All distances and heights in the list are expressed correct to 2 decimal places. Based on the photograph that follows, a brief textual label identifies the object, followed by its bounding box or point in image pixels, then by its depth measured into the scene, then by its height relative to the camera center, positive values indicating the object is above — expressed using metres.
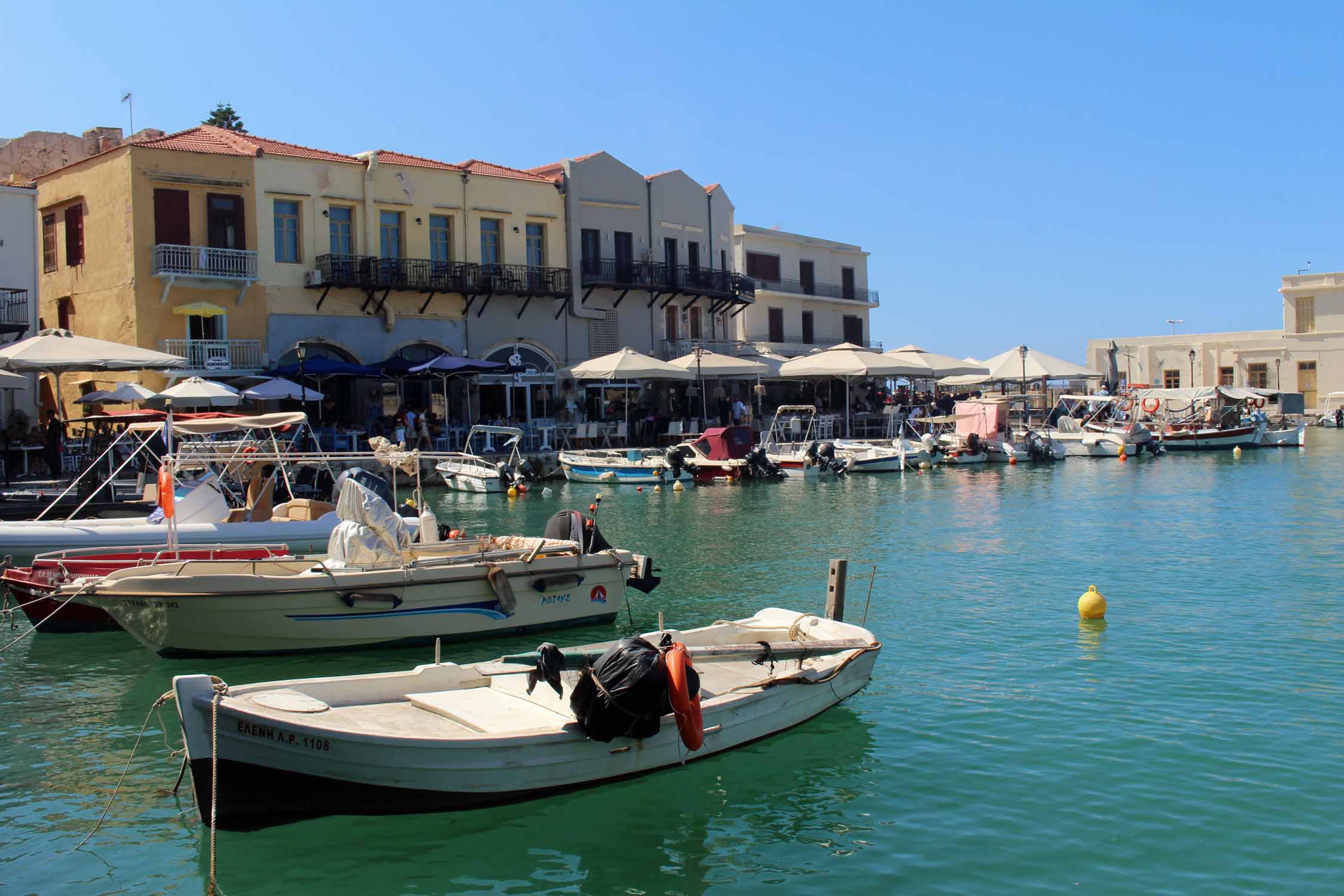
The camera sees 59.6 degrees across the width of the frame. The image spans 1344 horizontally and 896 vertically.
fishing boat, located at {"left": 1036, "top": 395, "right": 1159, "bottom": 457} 45.00 -0.30
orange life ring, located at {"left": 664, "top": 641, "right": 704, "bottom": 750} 8.95 -2.01
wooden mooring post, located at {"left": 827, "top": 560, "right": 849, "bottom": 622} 12.70 -1.71
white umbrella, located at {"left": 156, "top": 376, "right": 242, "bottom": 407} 27.98 +1.28
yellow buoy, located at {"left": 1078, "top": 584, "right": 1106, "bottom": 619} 14.82 -2.30
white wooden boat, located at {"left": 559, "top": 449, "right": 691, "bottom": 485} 36.09 -0.96
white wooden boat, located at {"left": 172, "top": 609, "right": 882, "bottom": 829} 8.23 -2.21
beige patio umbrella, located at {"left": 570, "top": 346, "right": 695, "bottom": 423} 39.78 +2.30
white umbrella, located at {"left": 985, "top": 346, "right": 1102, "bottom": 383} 47.22 +2.36
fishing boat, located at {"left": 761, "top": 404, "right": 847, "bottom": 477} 38.69 -0.67
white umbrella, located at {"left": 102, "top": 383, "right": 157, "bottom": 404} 28.45 +1.33
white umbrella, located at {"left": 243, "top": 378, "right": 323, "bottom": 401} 32.50 +1.49
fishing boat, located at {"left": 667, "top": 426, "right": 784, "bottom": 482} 36.34 -0.72
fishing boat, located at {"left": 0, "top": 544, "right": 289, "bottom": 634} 14.41 -1.58
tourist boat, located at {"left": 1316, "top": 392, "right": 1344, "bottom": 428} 69.75 +0.42
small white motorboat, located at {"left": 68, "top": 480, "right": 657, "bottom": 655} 12.80 -1.70
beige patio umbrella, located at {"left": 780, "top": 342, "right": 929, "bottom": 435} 43.69 +2.46
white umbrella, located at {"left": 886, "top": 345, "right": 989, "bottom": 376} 48.84 +2.83
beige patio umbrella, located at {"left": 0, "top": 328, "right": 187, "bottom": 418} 22.31 +1.85
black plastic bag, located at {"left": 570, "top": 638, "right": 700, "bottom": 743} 8.75 -1.91
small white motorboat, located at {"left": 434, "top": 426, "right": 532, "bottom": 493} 34.47 -0.95
